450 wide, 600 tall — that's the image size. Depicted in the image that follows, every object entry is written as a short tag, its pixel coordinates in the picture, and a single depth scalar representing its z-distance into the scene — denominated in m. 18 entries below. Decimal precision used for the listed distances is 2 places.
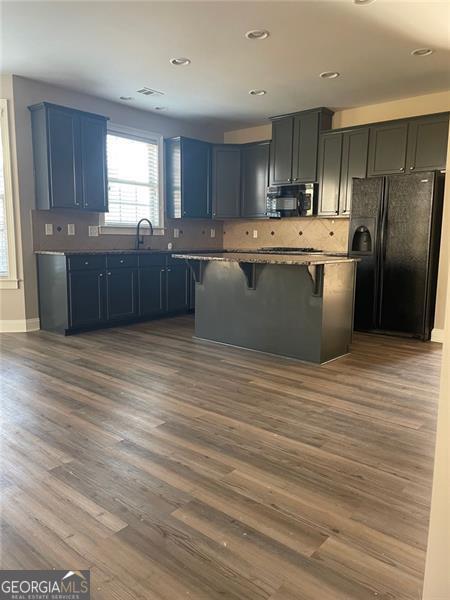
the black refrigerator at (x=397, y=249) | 4.85
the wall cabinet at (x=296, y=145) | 6.04
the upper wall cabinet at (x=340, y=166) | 5.62
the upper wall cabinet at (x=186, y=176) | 6.65
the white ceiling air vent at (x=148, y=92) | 5.32
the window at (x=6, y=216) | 5.05
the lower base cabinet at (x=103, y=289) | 5.04
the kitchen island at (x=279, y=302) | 3.93
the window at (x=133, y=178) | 6.08
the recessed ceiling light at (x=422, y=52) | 4.03
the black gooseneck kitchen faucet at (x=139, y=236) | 6.30
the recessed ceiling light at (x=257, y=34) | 3.72
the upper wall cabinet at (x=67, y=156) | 5.07
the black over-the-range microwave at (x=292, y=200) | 6.14
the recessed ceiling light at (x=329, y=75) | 4.64
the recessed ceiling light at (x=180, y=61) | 4.37
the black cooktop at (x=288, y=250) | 6.35
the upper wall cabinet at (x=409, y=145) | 4.99
